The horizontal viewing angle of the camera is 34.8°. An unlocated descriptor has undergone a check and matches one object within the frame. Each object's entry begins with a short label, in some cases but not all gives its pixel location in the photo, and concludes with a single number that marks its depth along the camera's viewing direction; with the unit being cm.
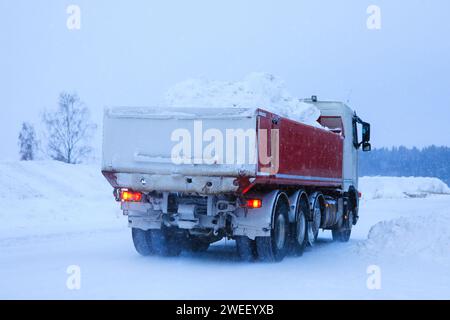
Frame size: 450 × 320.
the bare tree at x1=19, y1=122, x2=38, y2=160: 7119
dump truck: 1150
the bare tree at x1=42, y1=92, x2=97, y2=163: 6062
